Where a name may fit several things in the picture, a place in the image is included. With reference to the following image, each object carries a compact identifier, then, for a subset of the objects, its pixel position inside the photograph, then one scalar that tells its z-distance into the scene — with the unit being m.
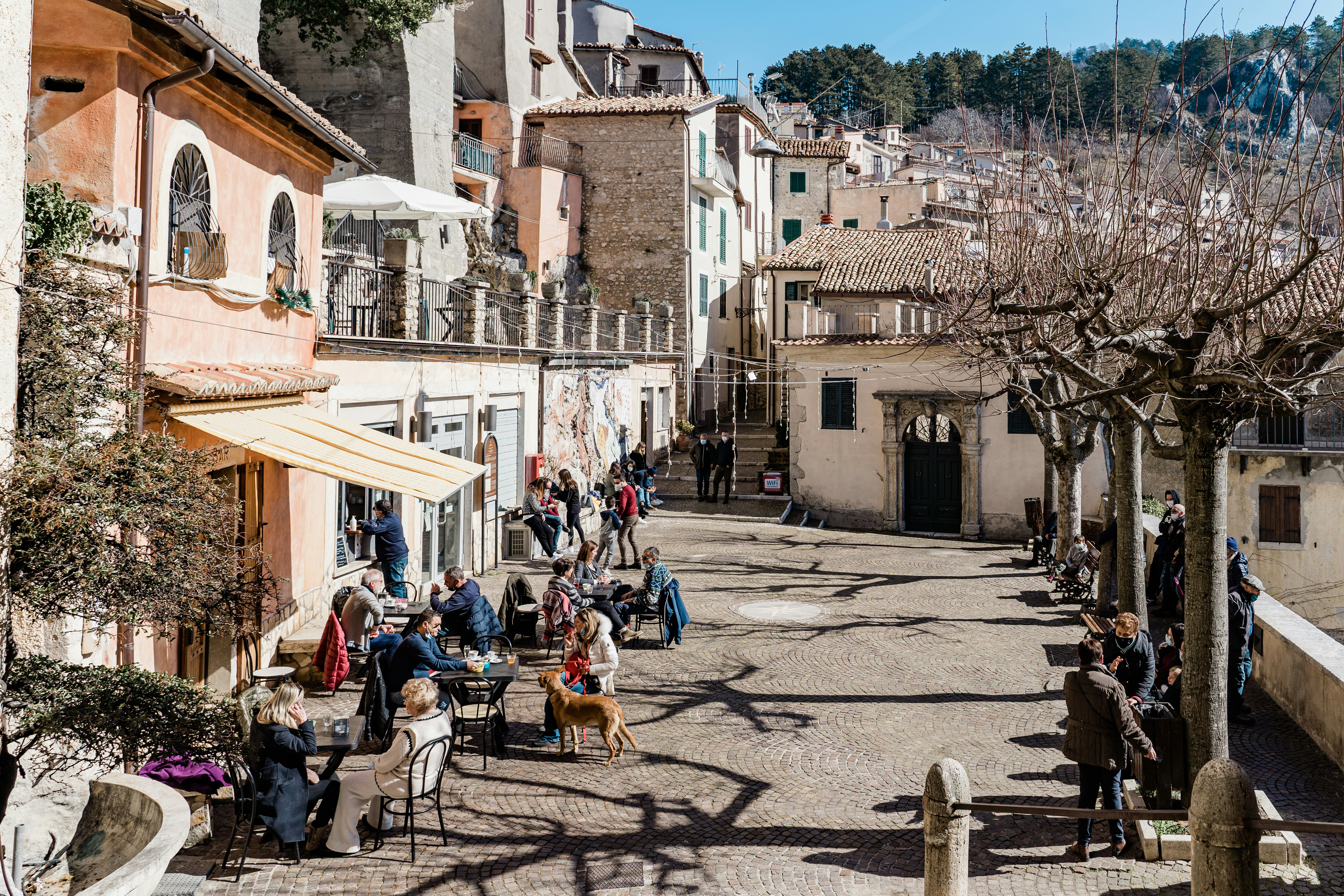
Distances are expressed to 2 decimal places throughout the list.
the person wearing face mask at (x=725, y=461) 28.05
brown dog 9.38
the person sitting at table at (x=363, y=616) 11.31
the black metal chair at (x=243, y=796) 6.99
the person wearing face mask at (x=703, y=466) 28.69
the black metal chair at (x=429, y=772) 7.46
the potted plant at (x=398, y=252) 15.59
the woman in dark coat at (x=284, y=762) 7.14
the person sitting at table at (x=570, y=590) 12.85
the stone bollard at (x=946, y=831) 6.15
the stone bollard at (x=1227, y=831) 5.42
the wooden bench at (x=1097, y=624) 9.79
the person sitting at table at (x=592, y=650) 10.55
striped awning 9.63
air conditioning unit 19.73
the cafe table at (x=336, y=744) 7.77
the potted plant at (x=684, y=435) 33.97
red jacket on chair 10.91
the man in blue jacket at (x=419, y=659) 9.47
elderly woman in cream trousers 7.44
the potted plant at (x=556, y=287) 22.12
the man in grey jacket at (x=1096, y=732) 7.33
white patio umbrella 16.70
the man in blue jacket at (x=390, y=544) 13.27
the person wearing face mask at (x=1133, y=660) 8.91
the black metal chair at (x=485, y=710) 9.41
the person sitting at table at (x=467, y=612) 11.43
